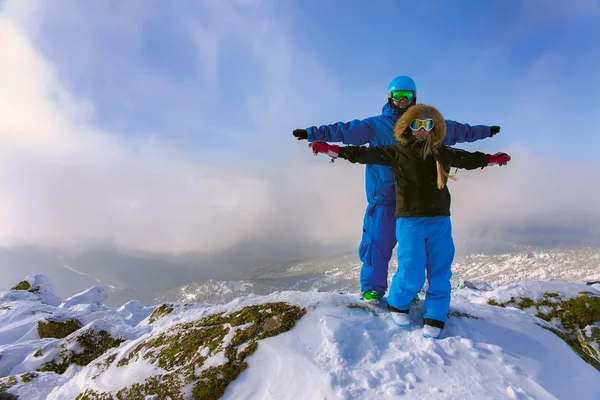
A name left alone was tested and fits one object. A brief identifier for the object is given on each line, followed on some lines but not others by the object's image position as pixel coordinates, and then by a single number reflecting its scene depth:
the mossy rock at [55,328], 11.14
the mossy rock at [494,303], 8.53
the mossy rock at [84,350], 8.02
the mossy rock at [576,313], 7.70
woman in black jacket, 4.98
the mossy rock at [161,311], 10.34
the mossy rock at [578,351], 5.00
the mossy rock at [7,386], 5.67
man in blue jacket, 6.05
